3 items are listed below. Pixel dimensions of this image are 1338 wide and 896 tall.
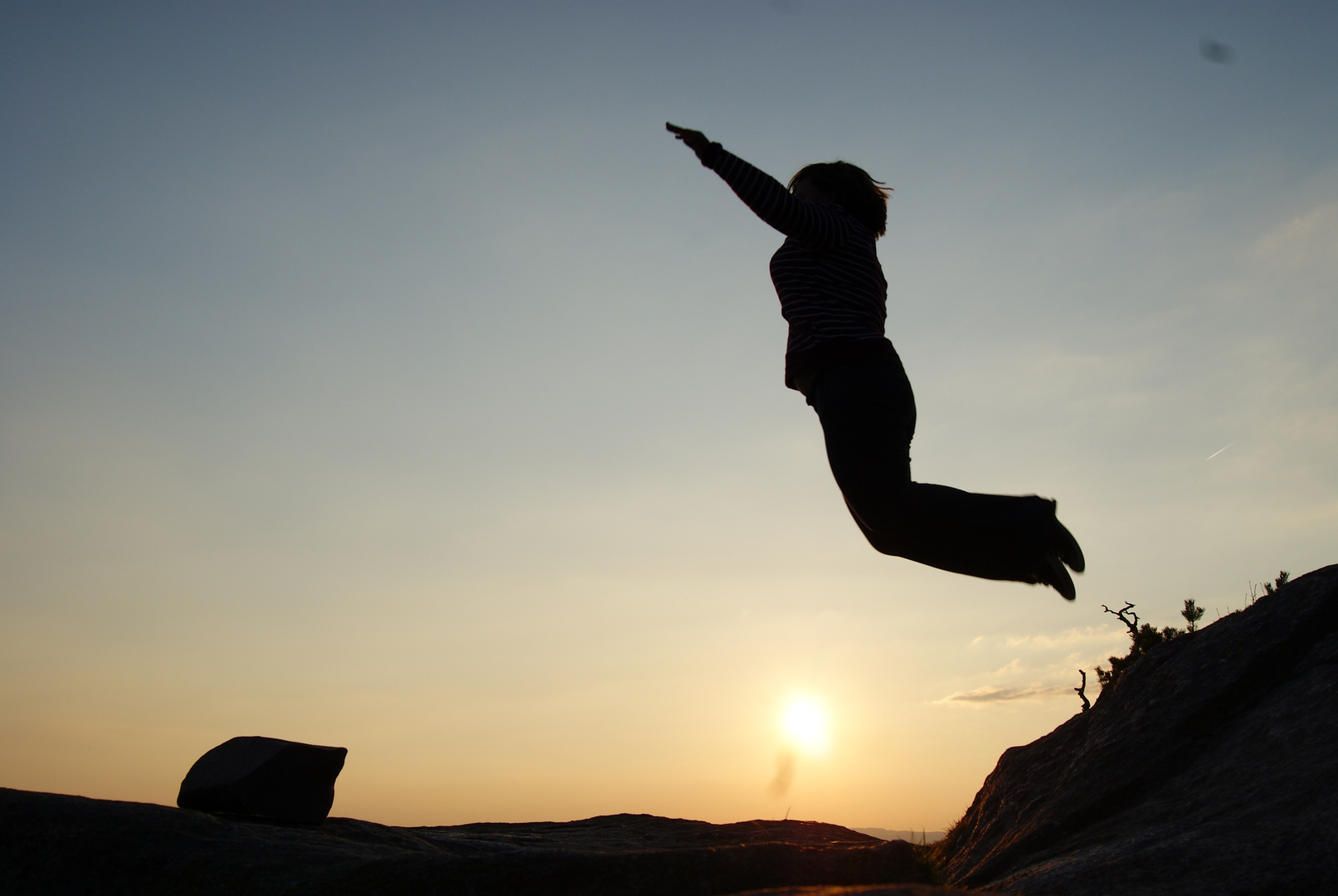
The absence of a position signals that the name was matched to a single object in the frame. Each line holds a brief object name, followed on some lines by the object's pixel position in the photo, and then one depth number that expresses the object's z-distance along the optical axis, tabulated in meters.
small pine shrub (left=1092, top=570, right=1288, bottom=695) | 5.61
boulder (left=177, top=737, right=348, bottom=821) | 5.19
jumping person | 3.64
